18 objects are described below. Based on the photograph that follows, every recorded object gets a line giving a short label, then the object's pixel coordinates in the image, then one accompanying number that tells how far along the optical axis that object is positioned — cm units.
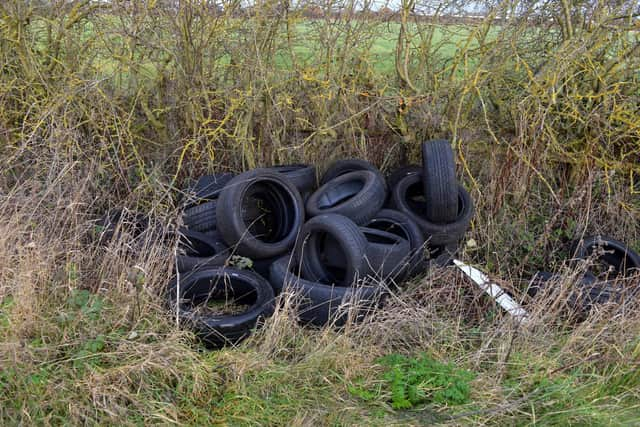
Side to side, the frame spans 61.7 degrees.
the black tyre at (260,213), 465
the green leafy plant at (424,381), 318
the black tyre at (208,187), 525
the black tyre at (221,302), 372
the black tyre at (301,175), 547
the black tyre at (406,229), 480
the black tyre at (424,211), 506
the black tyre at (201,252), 452
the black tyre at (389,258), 435
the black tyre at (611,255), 524
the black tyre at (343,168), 577
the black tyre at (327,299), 400
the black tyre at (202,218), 502
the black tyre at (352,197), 497
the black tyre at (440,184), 498
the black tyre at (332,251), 422
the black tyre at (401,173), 569
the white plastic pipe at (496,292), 398
